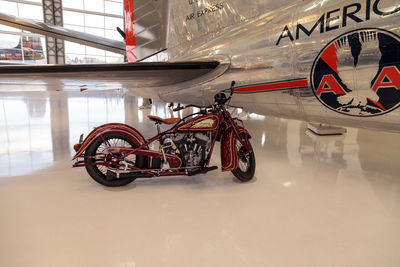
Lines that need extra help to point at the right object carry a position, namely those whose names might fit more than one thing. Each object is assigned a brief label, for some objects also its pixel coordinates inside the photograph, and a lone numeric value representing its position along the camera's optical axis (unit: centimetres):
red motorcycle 282
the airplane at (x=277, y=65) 238
